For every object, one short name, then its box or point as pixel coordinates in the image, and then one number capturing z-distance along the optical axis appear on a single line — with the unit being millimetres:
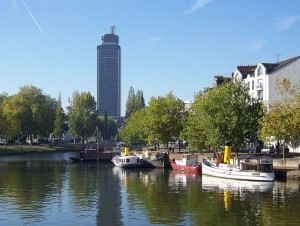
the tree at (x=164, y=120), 115188
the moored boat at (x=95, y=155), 121000
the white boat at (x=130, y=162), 101438
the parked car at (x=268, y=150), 101625
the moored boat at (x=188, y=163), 86506
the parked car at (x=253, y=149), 100688
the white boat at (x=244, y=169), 68812
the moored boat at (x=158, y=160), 99500
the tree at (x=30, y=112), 173750
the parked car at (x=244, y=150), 108562
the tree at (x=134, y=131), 142600
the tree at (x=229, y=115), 85938
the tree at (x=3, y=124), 154500
